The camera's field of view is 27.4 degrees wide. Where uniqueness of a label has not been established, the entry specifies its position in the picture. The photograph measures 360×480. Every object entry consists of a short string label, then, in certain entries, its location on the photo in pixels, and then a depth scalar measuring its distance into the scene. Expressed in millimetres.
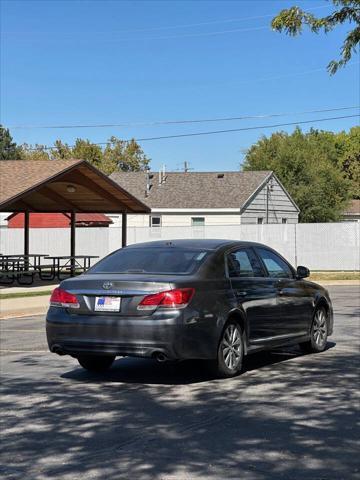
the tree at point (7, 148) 85688
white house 41625
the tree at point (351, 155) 73875
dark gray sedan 7859
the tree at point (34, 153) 81438
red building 43188
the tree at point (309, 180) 49594
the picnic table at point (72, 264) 27470
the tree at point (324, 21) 10977
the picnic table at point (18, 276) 24225
